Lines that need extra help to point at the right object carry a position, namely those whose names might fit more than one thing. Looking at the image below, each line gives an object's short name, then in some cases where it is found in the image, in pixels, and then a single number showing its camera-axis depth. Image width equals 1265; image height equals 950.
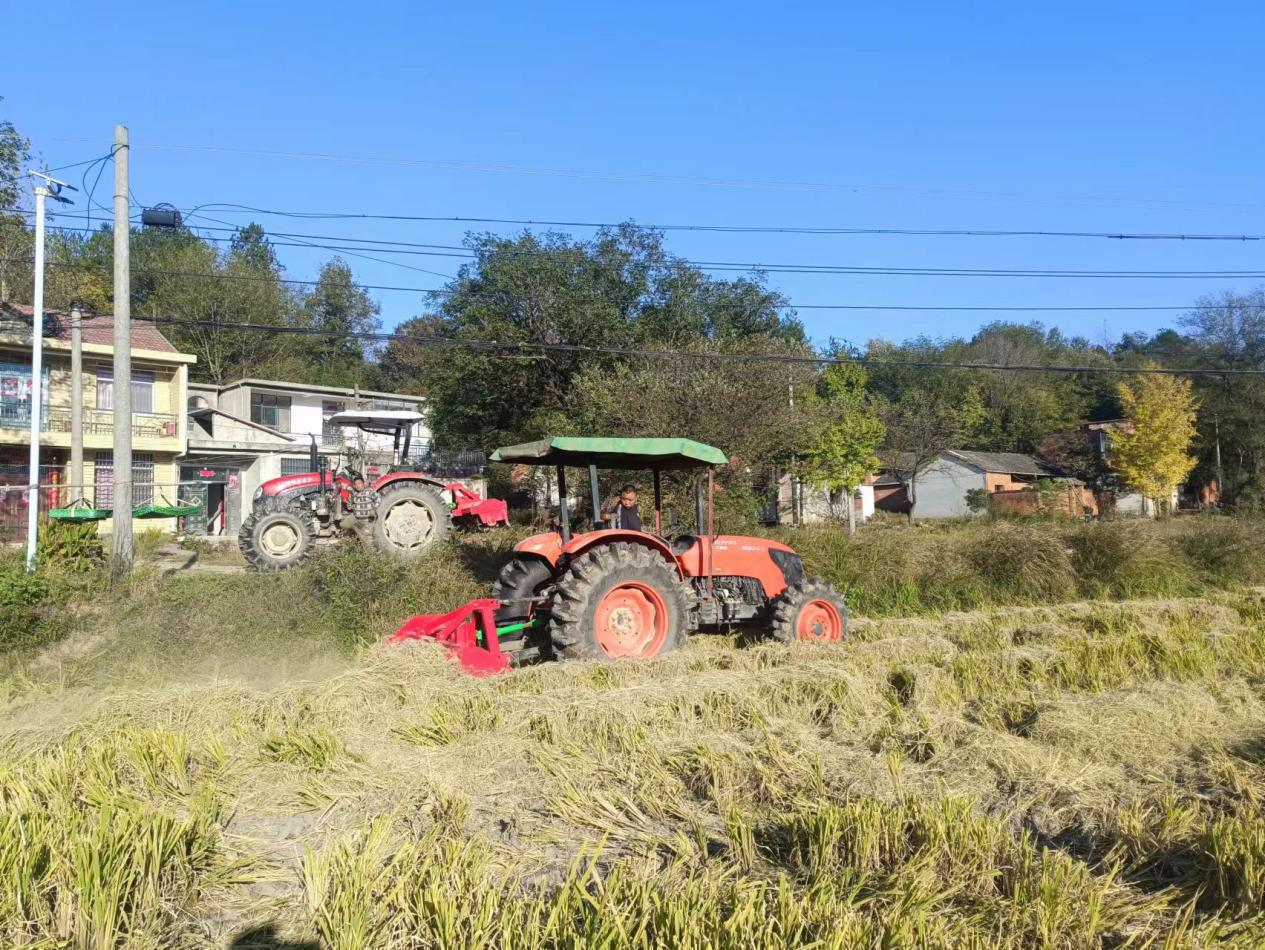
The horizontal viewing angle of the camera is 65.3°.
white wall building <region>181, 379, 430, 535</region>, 27.85
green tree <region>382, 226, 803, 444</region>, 25.56
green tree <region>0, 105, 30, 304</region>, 25.09
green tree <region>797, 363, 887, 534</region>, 26.95
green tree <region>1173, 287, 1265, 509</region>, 40.81
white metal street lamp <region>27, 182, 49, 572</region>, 13.77
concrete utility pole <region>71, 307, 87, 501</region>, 18.28
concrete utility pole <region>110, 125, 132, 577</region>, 11.66
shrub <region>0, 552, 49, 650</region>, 9.37
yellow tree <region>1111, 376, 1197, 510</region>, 37.88
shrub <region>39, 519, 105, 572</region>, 11.12
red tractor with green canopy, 7.99
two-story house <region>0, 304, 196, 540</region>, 23.59
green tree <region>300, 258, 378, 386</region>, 51.11
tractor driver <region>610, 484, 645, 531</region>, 9.10
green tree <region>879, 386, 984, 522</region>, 39.62
